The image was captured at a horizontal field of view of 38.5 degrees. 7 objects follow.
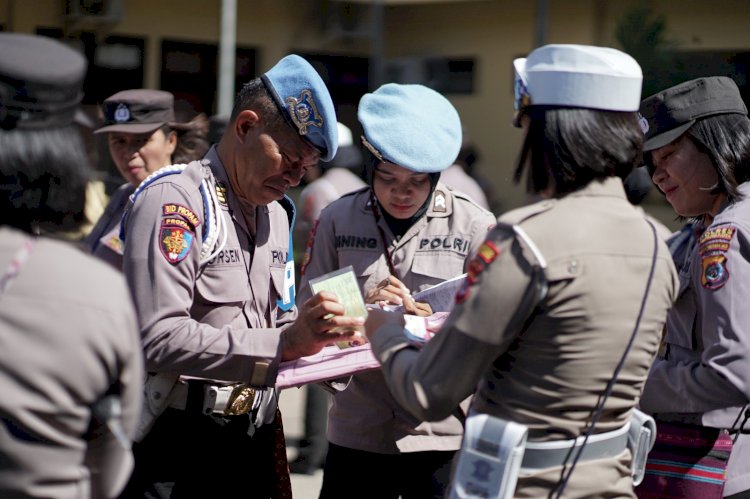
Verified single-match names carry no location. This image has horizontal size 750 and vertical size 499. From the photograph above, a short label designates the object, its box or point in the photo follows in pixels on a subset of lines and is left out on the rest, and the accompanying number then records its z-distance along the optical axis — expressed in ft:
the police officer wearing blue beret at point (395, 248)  12.15
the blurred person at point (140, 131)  18.31
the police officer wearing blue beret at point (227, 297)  9.73
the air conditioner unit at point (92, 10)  44.06
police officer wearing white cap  7.72
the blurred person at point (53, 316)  6.33
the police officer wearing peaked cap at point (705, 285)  9.89
